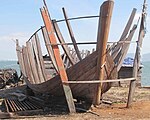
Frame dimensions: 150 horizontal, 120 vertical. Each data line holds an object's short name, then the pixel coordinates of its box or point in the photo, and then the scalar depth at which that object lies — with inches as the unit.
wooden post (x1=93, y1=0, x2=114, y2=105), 297.2
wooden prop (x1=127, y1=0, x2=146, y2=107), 365.4
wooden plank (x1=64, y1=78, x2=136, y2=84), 321.1
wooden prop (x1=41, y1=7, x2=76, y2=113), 326.5
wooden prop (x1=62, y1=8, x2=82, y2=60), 459.2
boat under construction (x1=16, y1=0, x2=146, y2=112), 308.8
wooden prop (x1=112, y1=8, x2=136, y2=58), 414.6
